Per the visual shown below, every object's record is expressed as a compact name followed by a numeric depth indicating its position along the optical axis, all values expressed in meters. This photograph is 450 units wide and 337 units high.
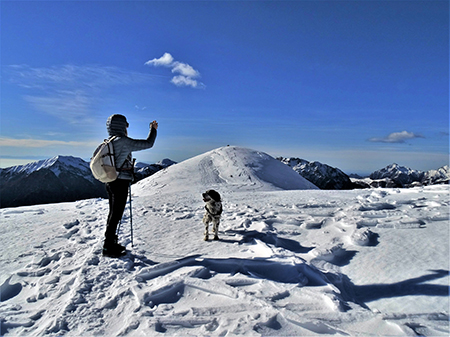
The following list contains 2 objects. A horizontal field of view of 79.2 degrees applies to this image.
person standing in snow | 4.54
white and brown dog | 5.70
